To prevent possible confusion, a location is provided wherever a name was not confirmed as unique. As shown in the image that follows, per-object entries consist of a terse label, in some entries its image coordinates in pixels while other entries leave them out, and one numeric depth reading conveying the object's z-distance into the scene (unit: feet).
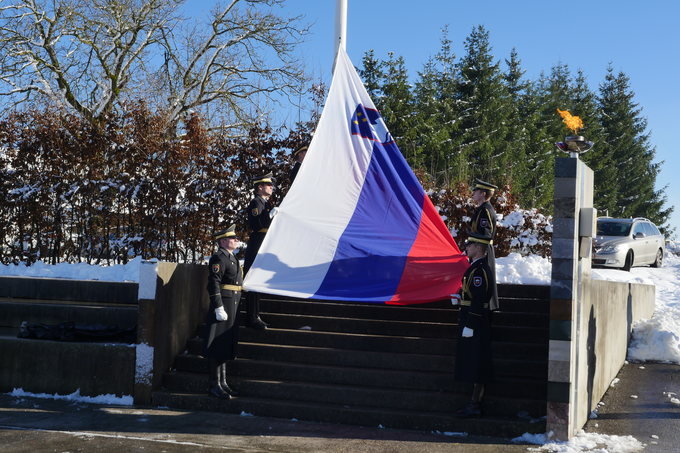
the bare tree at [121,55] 57.82
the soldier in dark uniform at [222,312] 22.27
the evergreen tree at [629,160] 144.25
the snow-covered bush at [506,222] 40.52
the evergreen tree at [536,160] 117.29
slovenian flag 23.93
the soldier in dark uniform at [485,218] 23.39
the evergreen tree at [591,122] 136.98
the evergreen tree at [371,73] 104.78
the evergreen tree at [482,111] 112.37
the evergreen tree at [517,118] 116.47
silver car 51.29
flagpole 32.83
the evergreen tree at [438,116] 102.89
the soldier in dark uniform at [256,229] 25.86
